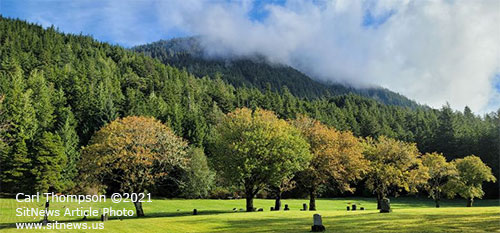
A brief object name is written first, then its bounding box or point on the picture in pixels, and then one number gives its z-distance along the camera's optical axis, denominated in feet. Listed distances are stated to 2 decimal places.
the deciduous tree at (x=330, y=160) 170.71
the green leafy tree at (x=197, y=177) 241.76
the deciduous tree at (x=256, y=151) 149.89
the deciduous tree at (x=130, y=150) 133.47
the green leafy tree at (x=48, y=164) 214.90
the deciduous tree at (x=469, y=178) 221.05
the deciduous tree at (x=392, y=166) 187.52
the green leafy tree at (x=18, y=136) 215.31
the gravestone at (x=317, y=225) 75.56
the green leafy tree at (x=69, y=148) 237.86
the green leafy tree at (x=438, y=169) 225.76
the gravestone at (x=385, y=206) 122.01
